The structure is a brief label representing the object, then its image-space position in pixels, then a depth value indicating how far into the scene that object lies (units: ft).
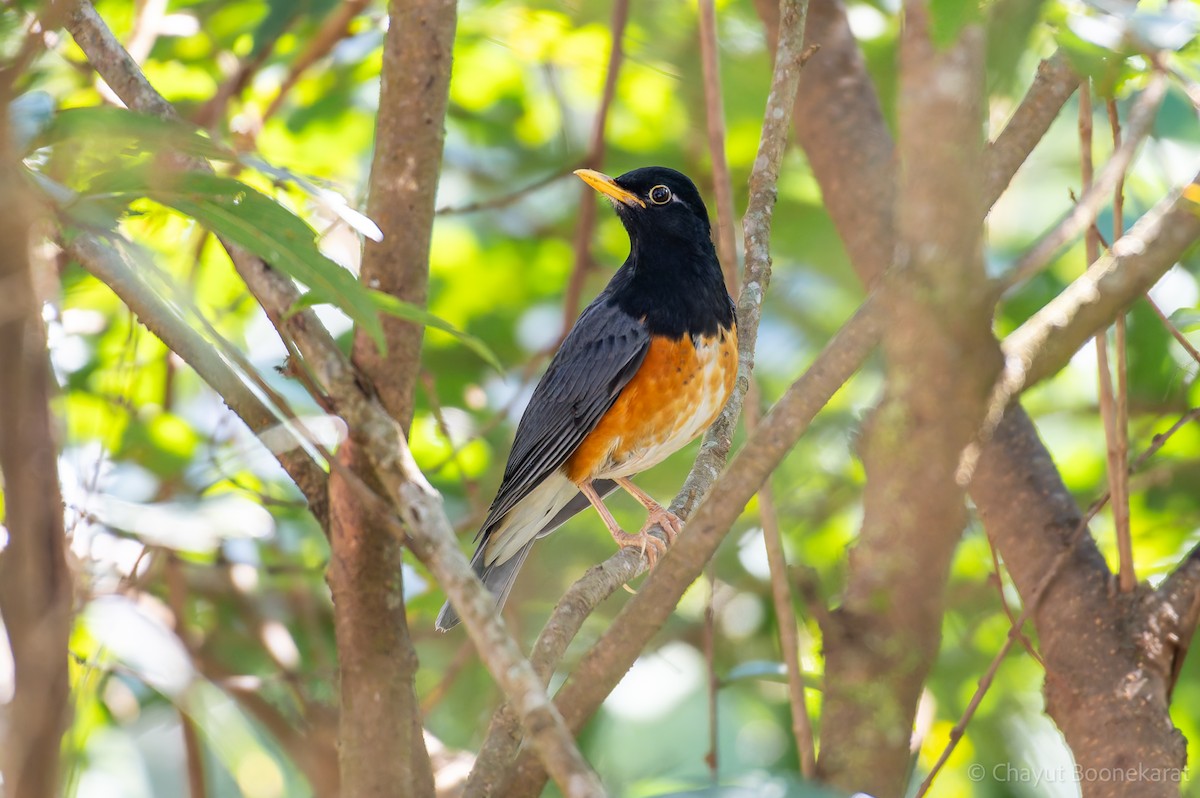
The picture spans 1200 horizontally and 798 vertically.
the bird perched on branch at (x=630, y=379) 33.04
